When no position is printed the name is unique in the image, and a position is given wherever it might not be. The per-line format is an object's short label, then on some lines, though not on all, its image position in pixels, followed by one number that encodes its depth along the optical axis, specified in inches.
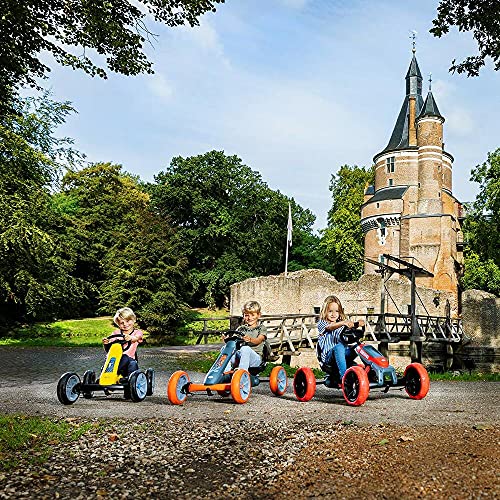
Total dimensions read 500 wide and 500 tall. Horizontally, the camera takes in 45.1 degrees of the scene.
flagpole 1509.2
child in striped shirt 292.0
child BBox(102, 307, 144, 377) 296.2
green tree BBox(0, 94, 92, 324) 728.3
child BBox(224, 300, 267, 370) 299.9
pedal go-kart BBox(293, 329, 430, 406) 292.4
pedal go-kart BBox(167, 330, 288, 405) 281.0
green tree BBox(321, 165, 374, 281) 1948.8
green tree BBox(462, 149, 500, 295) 1294.3
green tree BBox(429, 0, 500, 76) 343.9
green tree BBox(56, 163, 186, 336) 1469.0
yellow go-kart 283.1
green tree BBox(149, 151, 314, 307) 1904.5
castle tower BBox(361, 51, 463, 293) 1699.1
